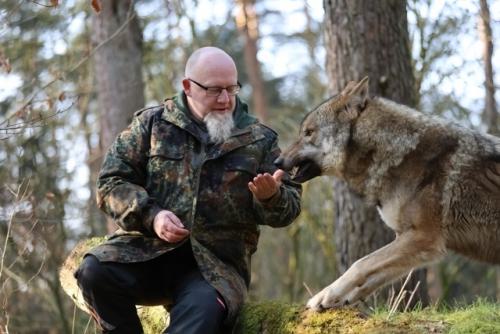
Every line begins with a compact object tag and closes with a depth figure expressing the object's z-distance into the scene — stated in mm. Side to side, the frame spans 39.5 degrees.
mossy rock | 3686
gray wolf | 4461
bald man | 4164
